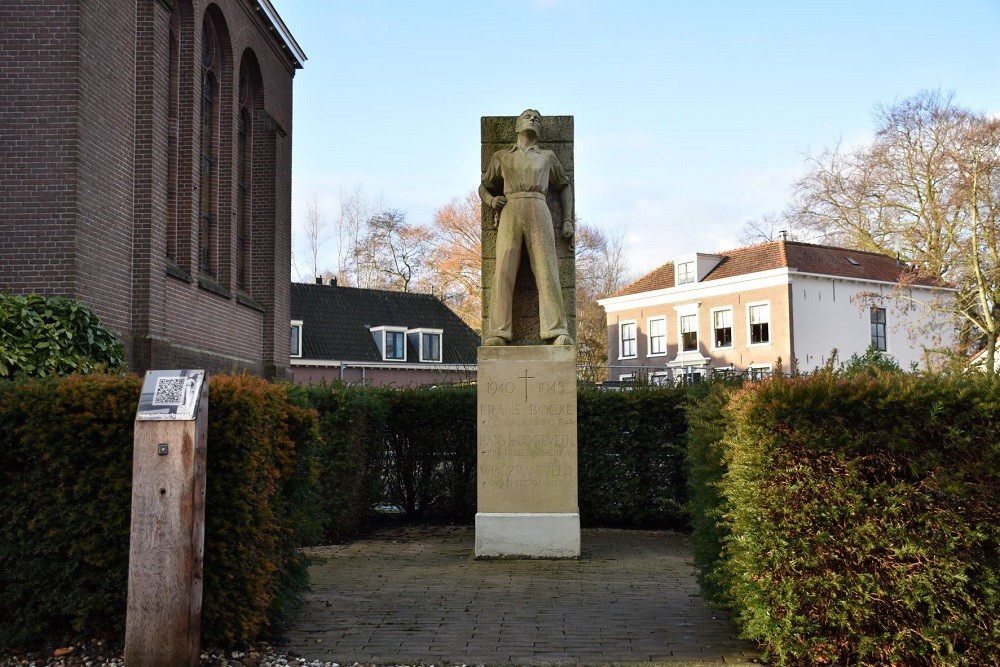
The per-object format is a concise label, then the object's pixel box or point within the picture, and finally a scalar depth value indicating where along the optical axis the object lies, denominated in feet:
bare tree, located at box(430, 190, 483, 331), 180.45
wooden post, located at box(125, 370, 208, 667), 18.39
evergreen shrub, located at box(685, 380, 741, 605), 21.04
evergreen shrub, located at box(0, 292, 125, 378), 38.06
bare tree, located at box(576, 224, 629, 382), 198.90
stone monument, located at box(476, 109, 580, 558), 33.81
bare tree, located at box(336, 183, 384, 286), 185.88
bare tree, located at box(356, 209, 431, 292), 186.80
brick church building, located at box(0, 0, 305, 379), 47.62
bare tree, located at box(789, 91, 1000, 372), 103.91
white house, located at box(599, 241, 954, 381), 147.33
